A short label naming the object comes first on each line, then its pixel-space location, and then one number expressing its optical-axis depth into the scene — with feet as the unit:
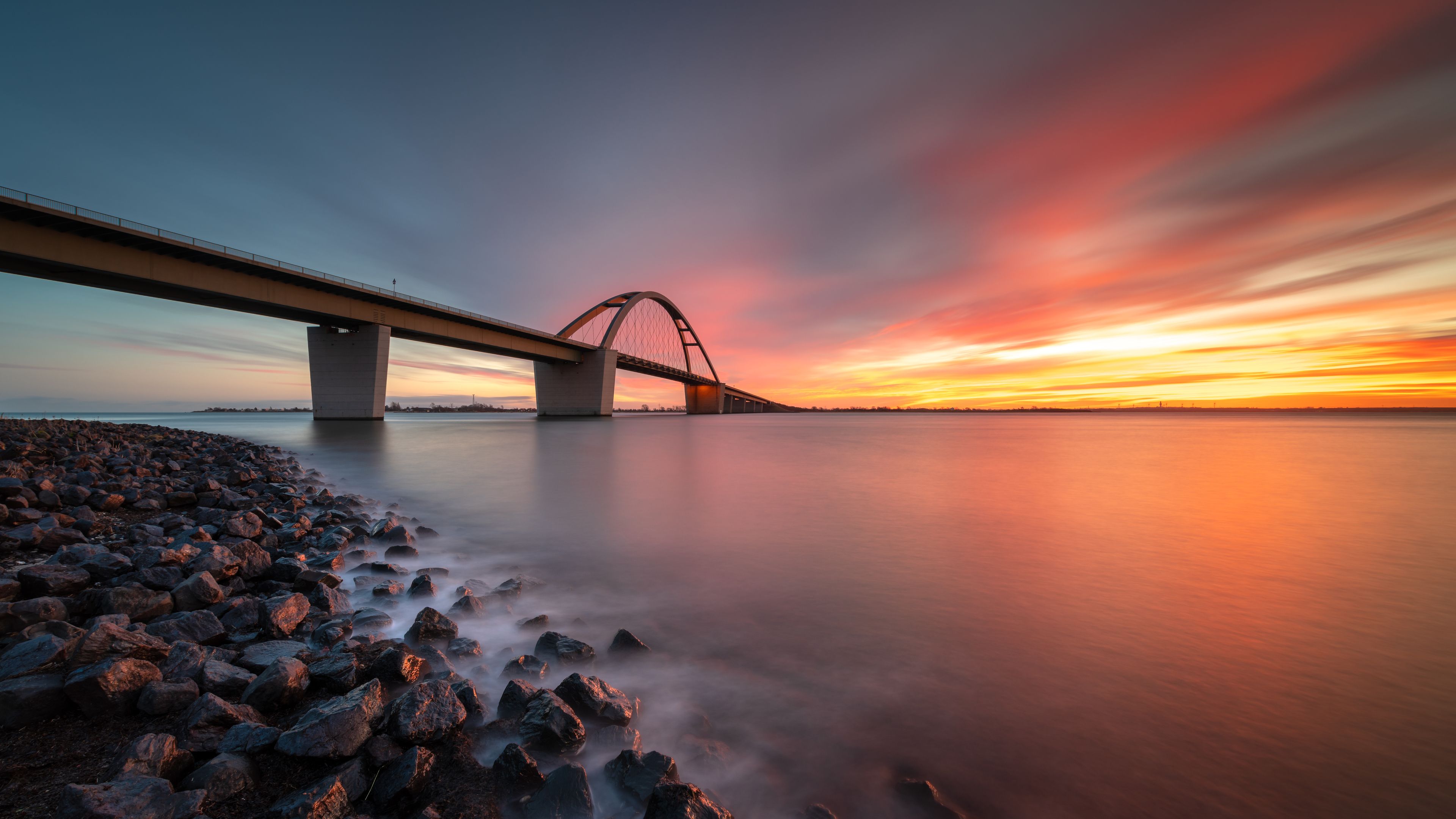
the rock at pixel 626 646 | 10.48
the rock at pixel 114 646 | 7.66
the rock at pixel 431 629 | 10.35
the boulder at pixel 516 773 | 6.21
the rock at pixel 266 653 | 8.41
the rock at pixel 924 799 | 6.27
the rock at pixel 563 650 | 9.92
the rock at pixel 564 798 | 5.89
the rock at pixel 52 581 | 10.47
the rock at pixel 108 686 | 6.77
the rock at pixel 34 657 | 7.25
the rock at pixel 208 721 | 6.31
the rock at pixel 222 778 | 5.52
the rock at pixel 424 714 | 6.70
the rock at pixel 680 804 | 5.63
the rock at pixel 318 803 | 5.21
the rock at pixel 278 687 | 7.30
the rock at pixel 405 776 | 5.82
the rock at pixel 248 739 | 6.21
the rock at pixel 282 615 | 9.81
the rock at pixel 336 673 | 7.95
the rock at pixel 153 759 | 5.53
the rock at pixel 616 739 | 7.40
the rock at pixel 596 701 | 7.82
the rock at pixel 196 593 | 10.71
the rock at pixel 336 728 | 6.21
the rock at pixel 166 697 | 6.89
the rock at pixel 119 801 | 4.79
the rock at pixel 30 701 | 6.49
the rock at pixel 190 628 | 9.11
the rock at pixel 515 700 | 7.79
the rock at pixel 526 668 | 9.18
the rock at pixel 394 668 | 8.43
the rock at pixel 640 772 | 6.37
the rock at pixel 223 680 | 7.47
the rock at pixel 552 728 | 7.09
